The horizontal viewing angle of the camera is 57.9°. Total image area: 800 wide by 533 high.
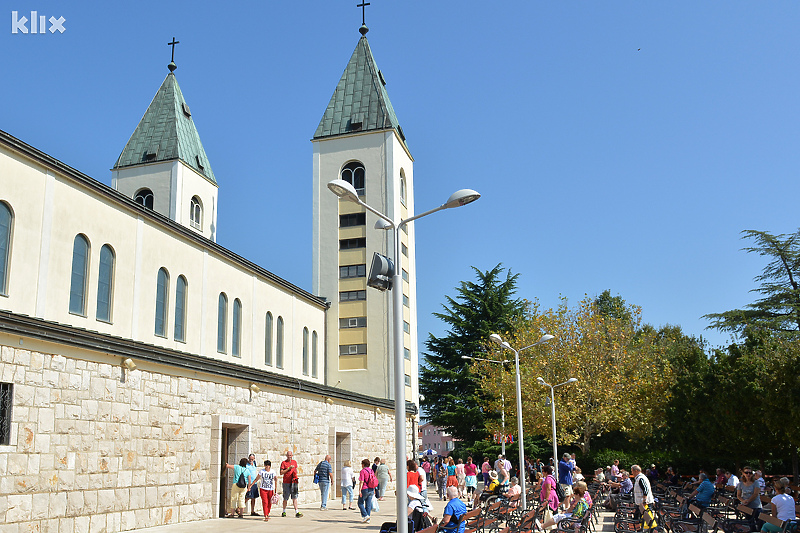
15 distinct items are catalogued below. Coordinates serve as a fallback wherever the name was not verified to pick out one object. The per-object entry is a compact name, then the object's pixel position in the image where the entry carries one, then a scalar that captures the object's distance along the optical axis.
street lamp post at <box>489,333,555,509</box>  21.95
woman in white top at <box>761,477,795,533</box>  13.31
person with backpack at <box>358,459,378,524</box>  19.98
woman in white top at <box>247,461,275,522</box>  19.58
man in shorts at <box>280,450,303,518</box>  21.52
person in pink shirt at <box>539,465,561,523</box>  15.59
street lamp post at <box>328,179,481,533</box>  10.87
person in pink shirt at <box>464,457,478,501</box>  28.20
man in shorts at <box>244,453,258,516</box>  20.02
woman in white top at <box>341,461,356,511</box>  24.20
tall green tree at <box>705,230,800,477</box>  22.89
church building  14.46
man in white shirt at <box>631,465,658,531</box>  15.97
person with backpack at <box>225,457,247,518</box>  19.80
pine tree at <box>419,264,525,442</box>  54.53
